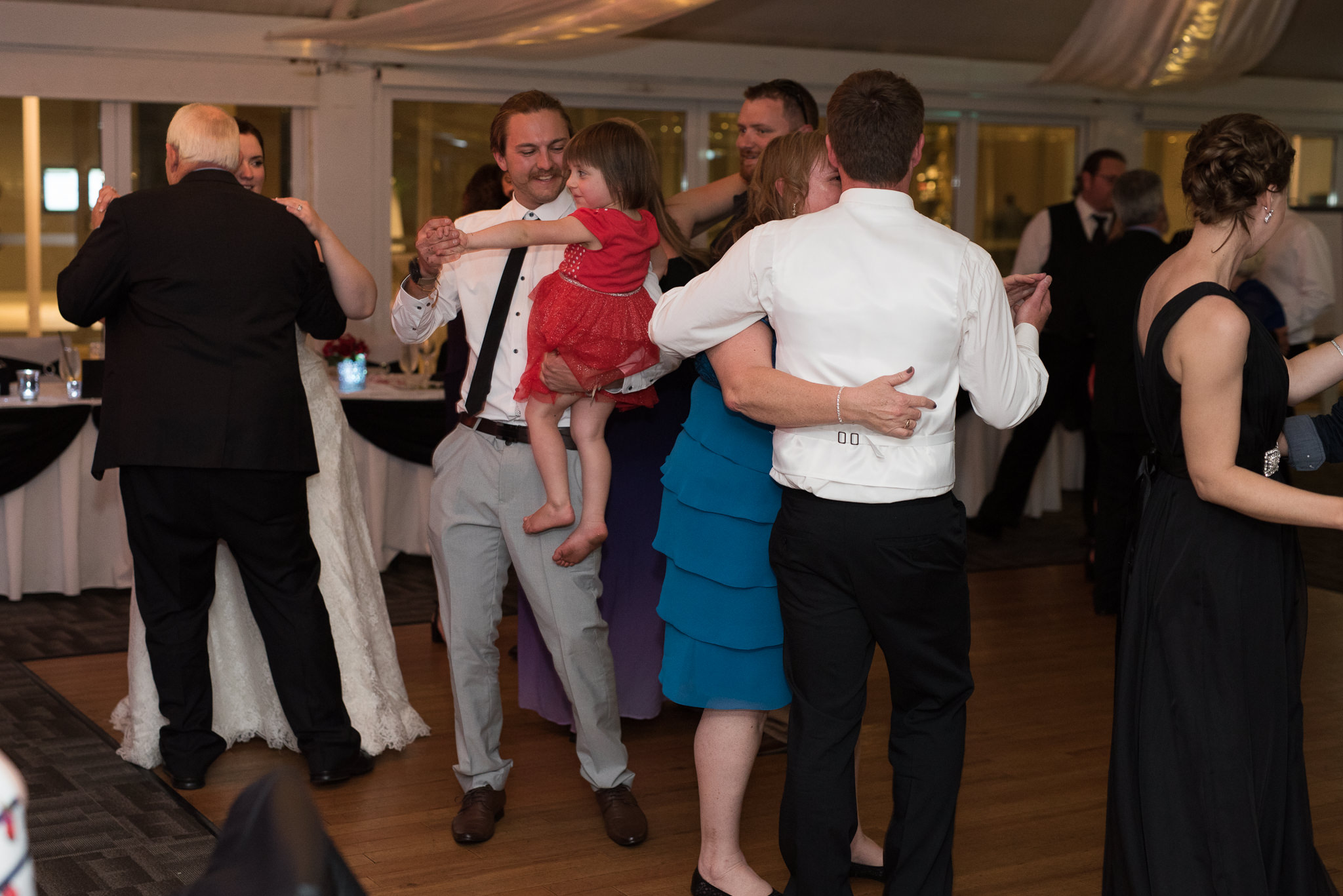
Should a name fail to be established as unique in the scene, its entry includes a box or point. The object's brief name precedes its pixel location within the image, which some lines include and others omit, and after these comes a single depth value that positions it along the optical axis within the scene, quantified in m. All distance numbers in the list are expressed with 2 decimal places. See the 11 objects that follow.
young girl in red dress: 2.75
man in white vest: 2.16
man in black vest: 6.53
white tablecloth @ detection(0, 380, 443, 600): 5.21
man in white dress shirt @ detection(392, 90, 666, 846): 2.95
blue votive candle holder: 5.76
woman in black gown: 2.21
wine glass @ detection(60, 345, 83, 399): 5.29
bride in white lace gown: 3.55
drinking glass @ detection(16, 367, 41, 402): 5.20
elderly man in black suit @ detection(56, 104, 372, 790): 3.04
